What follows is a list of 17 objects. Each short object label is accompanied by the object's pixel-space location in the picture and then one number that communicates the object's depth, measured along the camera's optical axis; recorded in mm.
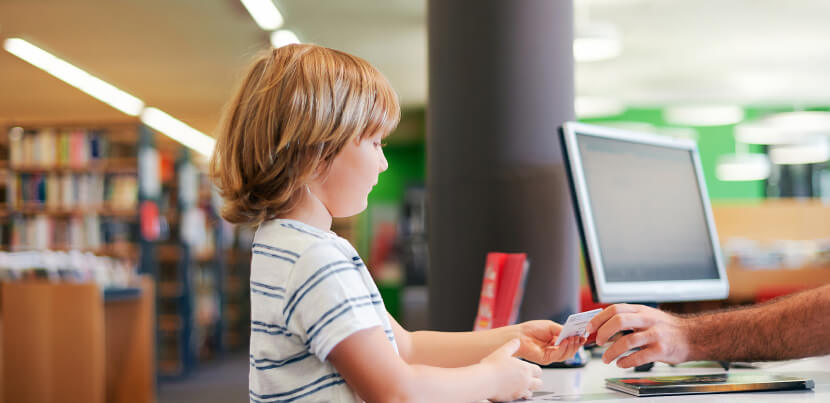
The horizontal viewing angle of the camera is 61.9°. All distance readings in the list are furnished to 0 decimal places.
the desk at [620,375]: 1059
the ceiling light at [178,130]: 9412
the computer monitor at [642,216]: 1332
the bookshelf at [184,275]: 6441
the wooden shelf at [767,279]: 4566
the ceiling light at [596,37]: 4691
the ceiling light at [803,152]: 8102
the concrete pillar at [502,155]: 1598
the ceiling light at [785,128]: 6898
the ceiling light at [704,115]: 9055
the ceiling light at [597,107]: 8531
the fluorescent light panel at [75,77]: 6492
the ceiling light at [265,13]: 5250
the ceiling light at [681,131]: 9031
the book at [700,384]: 1076
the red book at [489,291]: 1383
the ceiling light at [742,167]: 8719
